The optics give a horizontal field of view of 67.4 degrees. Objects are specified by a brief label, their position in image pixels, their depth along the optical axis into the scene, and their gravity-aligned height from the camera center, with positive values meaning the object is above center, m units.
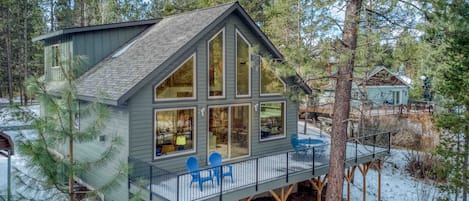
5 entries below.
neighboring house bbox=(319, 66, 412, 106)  33.56 +0.38
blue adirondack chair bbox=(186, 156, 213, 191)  8.30 -1.98
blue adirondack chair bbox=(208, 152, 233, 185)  8.86 -1.96
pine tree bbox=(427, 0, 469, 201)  10.00 -0.38
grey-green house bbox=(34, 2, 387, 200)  8.80 -0.24
